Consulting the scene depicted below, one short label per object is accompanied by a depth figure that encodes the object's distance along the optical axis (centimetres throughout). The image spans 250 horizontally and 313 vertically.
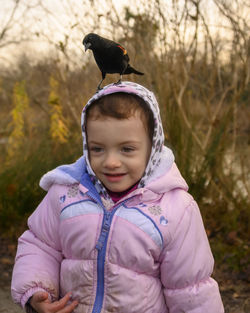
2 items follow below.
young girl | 148
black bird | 148
